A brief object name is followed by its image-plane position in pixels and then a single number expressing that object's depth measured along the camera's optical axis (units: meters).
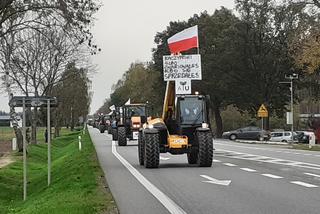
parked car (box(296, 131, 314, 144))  61.90
